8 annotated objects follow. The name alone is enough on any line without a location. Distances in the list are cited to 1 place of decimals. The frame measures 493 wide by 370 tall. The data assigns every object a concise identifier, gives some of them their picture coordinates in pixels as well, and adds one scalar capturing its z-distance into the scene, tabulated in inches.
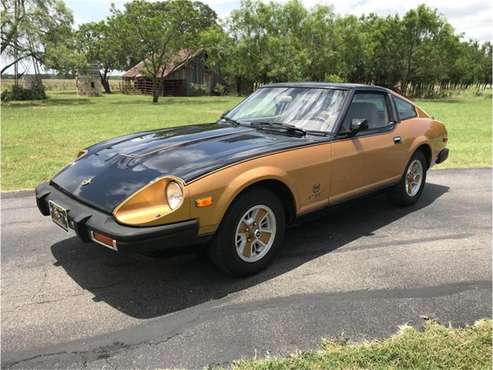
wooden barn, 1871.3
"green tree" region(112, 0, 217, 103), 1275.8
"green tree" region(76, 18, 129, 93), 1690.5
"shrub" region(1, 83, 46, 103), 1318.9
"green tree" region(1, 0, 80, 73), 1176.8
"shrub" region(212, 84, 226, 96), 1897.1
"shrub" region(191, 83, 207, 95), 1883.6
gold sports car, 118.0
